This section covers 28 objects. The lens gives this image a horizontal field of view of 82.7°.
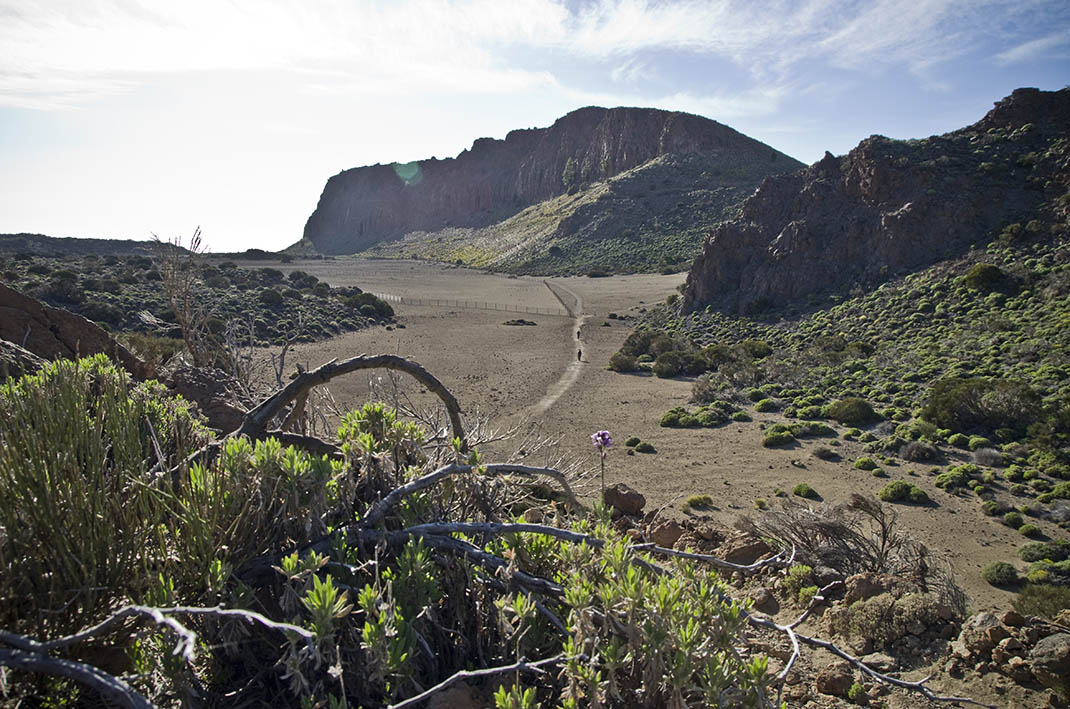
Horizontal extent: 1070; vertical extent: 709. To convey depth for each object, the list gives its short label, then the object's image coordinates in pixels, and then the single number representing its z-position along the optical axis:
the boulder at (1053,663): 3.92
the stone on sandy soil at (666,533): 7.83
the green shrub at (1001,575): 8.45
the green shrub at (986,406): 15.52
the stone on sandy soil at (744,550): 7.00
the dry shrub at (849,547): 6.50
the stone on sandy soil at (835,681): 3.95
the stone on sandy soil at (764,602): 5.81
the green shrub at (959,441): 15.05
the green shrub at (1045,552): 9.26
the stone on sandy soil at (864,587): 5.43
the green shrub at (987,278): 25.00
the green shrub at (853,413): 17.88
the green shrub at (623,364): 27.91
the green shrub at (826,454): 15.20
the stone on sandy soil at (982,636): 4.38
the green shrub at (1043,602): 5.76
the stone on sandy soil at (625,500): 9.47
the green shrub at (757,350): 27.43
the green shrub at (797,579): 6.19
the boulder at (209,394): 6.21
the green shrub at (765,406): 20.49
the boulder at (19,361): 3.69
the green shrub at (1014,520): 10.65
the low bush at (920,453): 14.52
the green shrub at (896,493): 12.20
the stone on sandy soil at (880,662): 4.46
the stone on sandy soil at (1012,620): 4.55
